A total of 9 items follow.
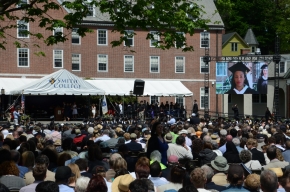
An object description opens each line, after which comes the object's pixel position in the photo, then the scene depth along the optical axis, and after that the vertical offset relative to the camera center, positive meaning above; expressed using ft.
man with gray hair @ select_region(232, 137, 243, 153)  49.74 -4.16
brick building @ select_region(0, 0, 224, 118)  183.93 +8.59
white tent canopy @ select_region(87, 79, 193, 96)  163.84 +0.20
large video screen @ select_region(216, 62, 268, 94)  180.65 +3.17
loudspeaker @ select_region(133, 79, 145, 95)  111.14 +0.16
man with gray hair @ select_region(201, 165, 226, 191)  32.81 -4.73
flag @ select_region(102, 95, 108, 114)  131.40 -3.73
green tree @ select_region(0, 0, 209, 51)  52.49 +5.95
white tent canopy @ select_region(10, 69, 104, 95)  131.23 +0.32
